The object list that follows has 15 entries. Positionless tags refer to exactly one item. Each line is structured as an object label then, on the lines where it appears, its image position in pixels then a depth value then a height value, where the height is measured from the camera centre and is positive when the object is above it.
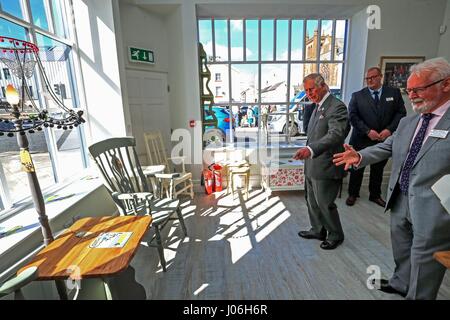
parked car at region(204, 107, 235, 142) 4.14 -0.26
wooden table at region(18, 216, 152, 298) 1.06 -0.73
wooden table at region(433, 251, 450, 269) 0.94 -0.65
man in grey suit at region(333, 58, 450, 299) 1.20 -0.36
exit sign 3.17 +0.81
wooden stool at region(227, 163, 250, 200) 3.56 -0.96
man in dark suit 2.99 -0.08
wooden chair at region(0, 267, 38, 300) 0.82 -0.61
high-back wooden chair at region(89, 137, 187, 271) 2.00 -0.72
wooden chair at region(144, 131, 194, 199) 3.29 -0.77
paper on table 1.27 -0.72
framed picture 3.74 +0.58
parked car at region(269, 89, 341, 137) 4.19 -0.18
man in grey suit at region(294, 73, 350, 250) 1.89 -0.35
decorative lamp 1.10 +0.05
